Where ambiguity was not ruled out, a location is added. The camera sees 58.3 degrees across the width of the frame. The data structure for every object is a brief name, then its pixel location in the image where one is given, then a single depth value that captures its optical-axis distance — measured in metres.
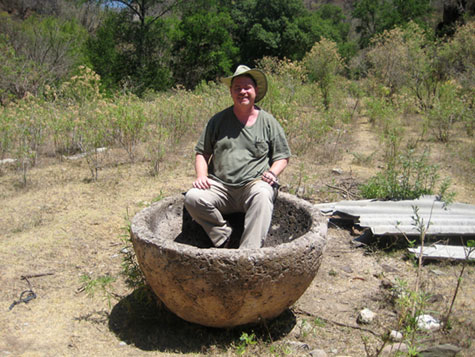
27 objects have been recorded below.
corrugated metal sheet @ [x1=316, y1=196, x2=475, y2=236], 3.89
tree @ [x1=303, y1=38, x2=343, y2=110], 11.52
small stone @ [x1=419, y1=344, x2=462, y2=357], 2.32
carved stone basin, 2.33
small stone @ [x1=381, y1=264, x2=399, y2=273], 3.67
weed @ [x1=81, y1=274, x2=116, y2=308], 3.34
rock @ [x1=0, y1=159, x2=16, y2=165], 6.25
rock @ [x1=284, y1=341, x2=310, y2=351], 2.65
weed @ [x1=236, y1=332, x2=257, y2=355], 2.44
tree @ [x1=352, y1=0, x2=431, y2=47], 28.03
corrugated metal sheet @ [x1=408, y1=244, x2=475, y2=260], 3.67
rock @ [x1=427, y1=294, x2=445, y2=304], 3.11
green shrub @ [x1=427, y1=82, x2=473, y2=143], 7.49
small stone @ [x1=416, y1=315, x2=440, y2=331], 2.79
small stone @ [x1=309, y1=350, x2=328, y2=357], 2.56
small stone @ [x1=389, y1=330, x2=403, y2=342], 2.68
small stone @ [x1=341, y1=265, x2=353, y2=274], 3.72
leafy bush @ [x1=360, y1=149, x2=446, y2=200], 4.53
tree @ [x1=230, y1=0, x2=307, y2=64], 22.98
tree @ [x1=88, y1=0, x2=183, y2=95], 15.62
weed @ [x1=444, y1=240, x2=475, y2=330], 2.73
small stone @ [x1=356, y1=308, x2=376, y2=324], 2.95
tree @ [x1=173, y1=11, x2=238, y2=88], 18.45
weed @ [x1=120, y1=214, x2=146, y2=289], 3.31
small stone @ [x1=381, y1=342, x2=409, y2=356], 2.40
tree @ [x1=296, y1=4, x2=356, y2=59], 23.33
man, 3.04
